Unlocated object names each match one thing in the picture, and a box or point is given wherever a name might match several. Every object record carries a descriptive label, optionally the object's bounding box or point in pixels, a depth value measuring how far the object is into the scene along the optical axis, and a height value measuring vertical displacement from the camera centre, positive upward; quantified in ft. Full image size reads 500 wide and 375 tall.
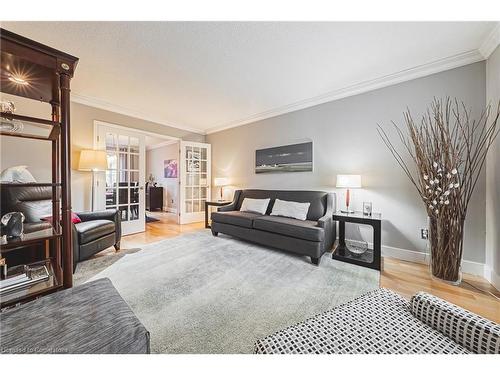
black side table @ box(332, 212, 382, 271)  7.43 -2.54
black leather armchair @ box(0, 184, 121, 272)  7.12 -1.45
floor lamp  10.27 +1.24
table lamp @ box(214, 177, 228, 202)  14.90 +0.22
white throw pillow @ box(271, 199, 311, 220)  9.76 -1.23
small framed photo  8.39 -1.02
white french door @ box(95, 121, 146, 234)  11.60 +0.57
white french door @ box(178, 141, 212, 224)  15.43 +0.42
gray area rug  4.24 -3.12
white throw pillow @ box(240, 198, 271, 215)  11.28 -1.19
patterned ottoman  2.32 -1.90
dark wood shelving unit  3.15 +1.06
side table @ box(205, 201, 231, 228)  14.10 -1.36
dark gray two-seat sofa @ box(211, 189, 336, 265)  7.89 -1.86
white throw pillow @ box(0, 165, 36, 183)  5.44 +0.27
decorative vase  6.25 -2.01
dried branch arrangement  6.23 +0.50
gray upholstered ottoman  2.21 -1.75
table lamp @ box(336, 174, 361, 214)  8.49 +0.17
